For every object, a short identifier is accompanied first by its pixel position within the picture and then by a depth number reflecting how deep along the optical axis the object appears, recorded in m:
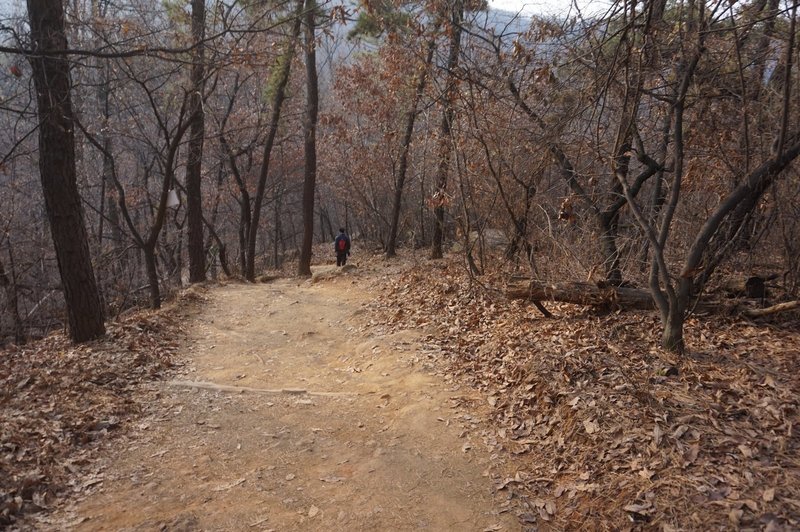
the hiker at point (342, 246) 16.50
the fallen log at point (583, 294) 6.26
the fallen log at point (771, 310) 5.18
